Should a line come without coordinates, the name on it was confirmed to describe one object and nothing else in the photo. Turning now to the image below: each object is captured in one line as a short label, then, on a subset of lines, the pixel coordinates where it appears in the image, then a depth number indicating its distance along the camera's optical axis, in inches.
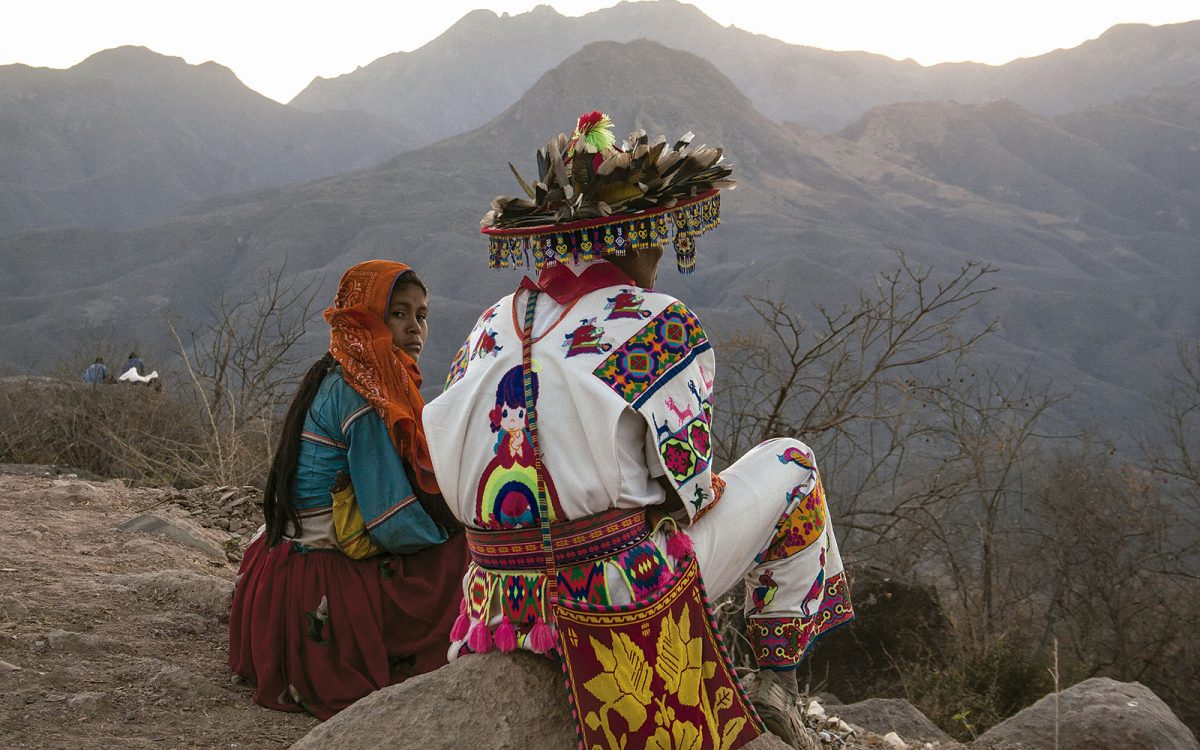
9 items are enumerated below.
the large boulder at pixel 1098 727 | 161.0
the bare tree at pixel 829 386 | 231.9
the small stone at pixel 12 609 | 131.9
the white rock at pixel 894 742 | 132.9
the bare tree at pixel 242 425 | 257.4
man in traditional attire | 82.9
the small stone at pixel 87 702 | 108.2
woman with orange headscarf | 121.0
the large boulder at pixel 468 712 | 82.4
